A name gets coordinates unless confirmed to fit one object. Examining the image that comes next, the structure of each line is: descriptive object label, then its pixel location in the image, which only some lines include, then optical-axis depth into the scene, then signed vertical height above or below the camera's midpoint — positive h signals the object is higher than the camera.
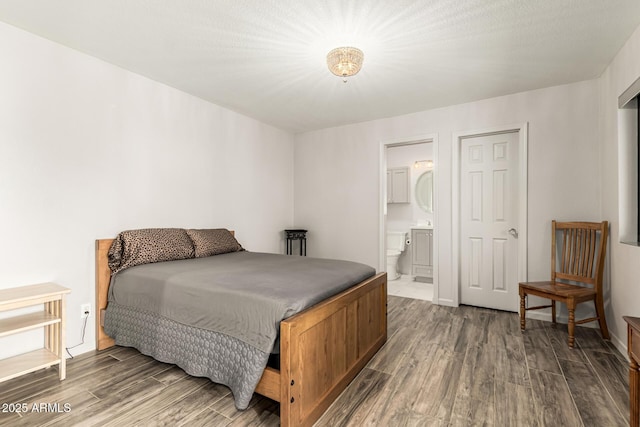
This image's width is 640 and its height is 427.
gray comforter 1.67 -0.50
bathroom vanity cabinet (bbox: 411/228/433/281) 5.22 -0.66
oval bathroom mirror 5.52 +0.42
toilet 5.03 -0.59
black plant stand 4.66 -0.36
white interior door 3.52 -0.07
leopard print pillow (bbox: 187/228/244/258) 3.09 -0.29
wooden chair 2.66 -0.53
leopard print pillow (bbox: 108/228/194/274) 2.58 -0.30
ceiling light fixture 2.24 +1.13
